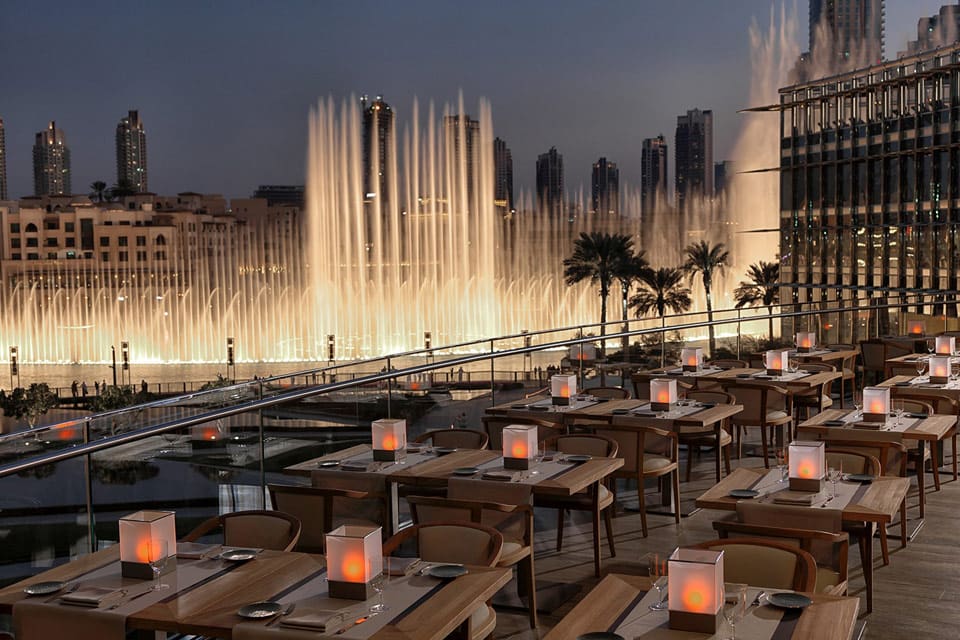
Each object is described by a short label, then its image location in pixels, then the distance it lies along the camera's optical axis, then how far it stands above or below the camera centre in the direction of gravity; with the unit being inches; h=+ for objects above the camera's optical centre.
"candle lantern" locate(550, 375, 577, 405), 346.0 -36.2
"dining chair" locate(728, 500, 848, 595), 181.2 -46.6
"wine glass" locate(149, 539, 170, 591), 159.5 -40.6
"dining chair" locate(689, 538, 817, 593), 162.2 -45.2
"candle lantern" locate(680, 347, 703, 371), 437.7 -34.1
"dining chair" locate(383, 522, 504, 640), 180.2 -45.2
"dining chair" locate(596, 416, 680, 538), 283.7 -49.7
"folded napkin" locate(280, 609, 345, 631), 137.6 -44.2
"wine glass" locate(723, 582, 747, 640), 134.9 -43.4
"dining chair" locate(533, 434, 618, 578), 247.1 -52.1
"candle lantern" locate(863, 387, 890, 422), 294.7 -36.9
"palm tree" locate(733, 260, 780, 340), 1690.5 -21.6
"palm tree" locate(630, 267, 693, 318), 1785.2 -31.8
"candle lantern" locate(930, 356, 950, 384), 376.5 -34.1
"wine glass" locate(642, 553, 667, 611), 140.7 -39.2
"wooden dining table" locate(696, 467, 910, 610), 197.9 -44.3
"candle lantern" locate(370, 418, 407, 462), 253.6 -37.8
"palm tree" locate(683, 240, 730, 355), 1895.9 +28.2
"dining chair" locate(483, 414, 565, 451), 310.8 -43.6
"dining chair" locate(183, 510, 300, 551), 192.1 -44.5
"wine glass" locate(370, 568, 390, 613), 144.0 -43.7
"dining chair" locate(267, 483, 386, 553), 218.5 -46.4
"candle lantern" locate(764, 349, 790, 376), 411.2 -33.9
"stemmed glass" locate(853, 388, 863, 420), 465.2 -58.3
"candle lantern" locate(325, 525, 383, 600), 148.2 -39.6
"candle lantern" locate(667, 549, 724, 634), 134.3 -40.5
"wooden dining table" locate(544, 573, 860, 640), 132.7 -44.6
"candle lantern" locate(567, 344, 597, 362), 478.9 -34.1
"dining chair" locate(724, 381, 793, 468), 367.6 -47.1
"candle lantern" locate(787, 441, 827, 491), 211.9 -38.5
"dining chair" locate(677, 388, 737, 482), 339.6 -51.3
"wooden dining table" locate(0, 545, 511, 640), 140.3 -44.2
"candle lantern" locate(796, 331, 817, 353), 506.3 -32.4
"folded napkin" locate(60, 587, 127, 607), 148.6 -43.6
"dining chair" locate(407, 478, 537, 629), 209.5 -48.2
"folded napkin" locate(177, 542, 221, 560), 171.0 -43.2
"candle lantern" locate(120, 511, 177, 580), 159.2 -38.9
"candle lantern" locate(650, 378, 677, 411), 329.7 -36.4
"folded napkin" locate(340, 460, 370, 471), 245.6 -42.7
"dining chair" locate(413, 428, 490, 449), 290.8 -43.6
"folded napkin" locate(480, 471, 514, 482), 233.4 -43.4
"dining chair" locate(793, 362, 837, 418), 410.3 -49.2
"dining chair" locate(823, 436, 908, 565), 253.4 -44.0
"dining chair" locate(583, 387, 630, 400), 374.6 -41.0
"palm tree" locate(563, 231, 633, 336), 1771.7 +32.4
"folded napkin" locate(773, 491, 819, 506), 203.6 -43.6
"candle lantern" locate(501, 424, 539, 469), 243.6 -38.4
